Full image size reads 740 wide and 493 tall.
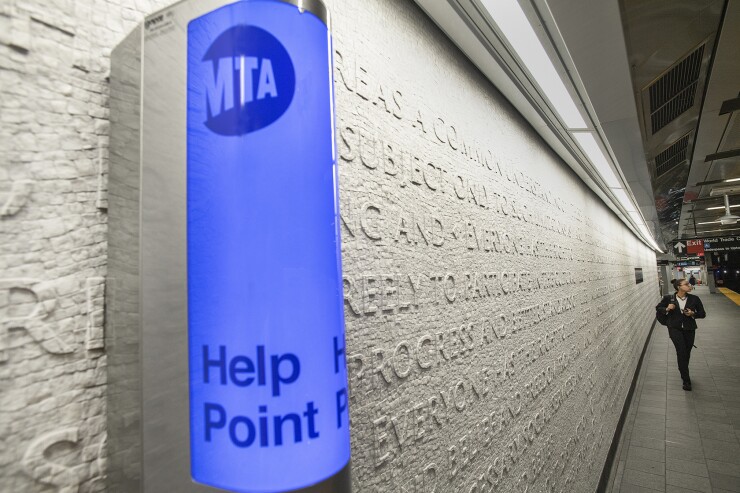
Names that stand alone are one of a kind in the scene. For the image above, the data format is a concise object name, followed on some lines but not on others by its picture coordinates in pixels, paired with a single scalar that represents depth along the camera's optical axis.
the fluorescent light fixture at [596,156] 2.41
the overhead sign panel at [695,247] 14.15
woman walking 4.88
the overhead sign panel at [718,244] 13.85
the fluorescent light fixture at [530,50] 1.17
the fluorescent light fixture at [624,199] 4.17
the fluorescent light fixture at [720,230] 11.49
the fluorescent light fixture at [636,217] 6.04
